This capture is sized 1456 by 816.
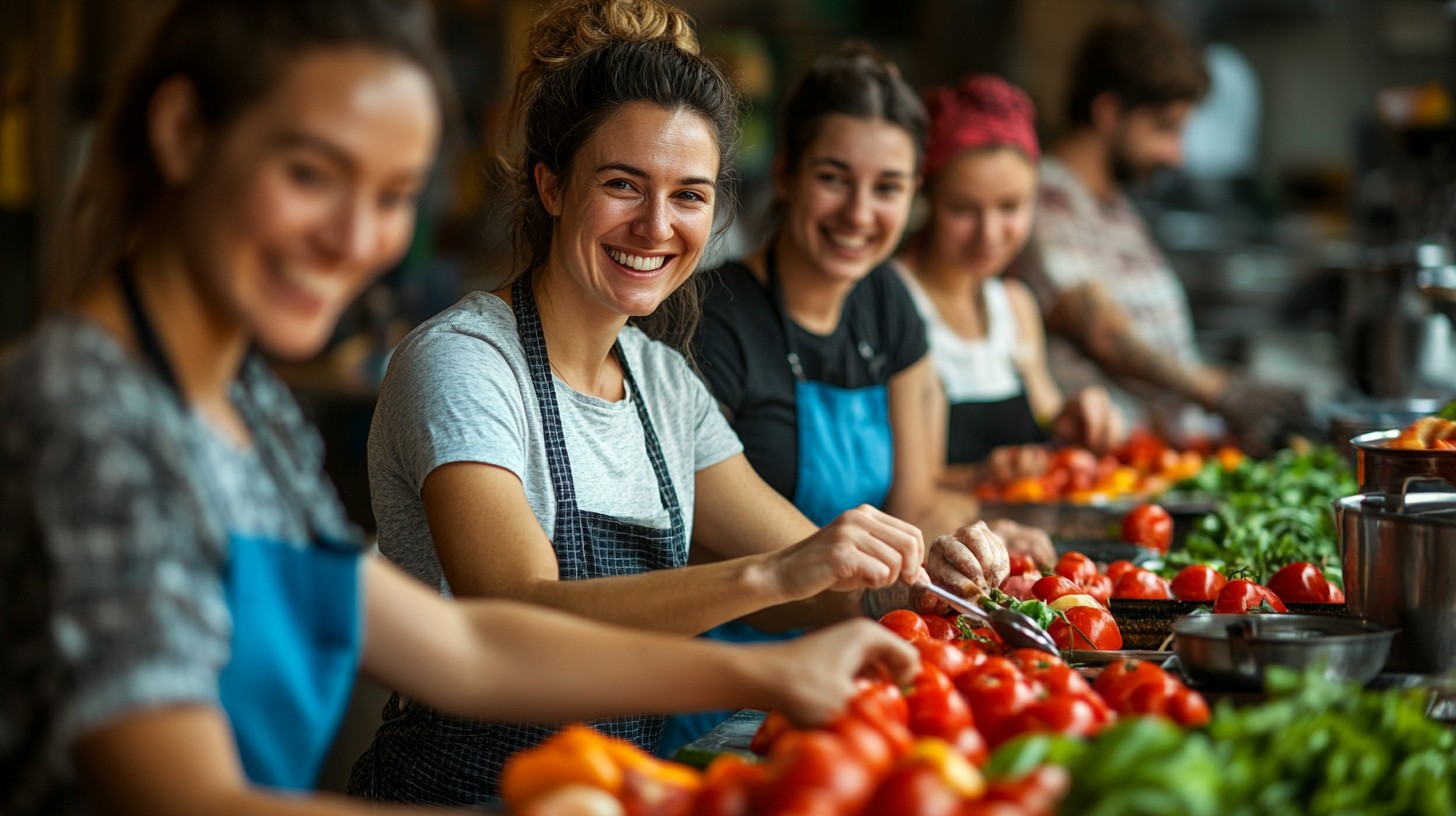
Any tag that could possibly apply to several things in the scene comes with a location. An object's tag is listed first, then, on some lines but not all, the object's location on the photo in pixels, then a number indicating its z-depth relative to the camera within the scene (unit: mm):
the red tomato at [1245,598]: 2318
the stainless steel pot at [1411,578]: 1966
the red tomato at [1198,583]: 2520
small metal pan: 1778
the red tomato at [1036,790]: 1298
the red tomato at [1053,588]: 2375
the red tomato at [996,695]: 1693
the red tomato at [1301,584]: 2516
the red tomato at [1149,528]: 3227
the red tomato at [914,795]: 1256
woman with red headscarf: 4078
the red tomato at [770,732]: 1722
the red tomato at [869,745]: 1404
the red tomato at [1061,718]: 1627
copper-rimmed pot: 2047
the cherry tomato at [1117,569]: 2642
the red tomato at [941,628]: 2244
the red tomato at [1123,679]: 1790
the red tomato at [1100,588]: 2467
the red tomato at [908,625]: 2131
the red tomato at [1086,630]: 2201
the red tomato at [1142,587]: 2574
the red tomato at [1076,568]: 2570
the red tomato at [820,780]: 1298
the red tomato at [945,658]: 1883
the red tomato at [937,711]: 1627
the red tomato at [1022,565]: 2602
